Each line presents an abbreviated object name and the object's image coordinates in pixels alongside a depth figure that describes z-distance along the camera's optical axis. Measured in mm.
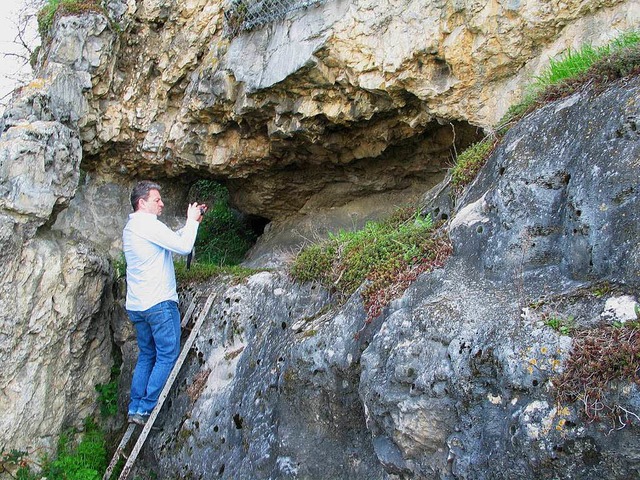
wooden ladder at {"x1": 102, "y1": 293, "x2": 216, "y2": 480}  6027
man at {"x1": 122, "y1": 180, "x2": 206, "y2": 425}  5868
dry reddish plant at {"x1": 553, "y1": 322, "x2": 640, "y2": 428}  2920
